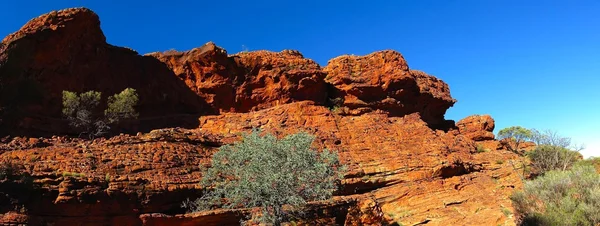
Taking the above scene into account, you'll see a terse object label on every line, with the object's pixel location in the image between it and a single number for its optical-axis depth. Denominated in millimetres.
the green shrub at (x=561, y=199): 18109
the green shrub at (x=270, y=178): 17906
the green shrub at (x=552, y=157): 35197
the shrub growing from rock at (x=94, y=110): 24988
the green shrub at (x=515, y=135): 47012
